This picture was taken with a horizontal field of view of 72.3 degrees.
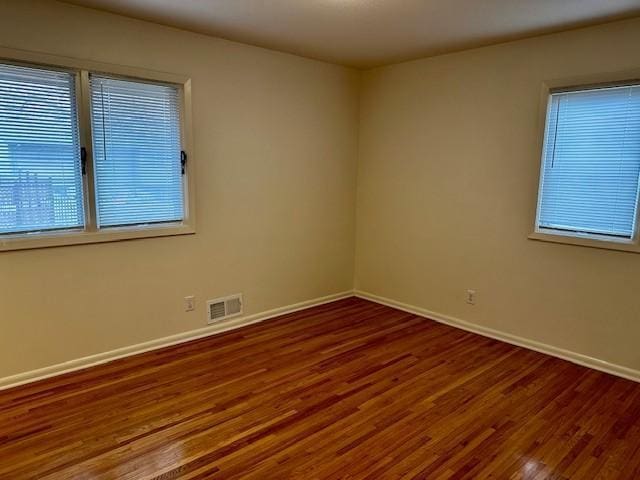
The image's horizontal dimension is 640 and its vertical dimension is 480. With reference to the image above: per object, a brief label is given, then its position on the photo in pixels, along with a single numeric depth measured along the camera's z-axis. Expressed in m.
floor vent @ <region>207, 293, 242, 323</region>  3.85
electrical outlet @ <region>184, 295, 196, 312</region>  3.68
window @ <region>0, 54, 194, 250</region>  2.80
